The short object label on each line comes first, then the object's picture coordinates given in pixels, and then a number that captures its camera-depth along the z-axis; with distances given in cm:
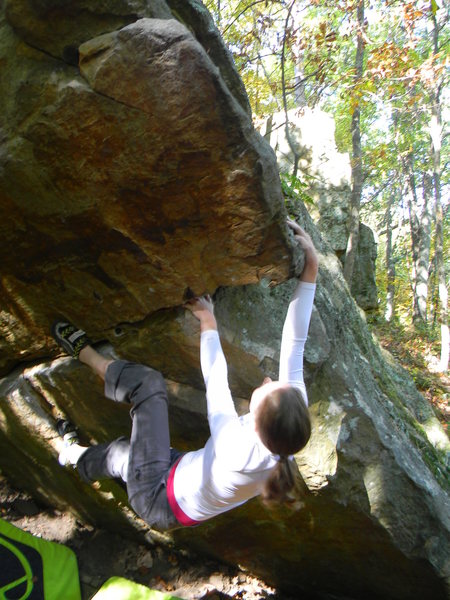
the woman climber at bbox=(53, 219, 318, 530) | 227
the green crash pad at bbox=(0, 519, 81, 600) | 370
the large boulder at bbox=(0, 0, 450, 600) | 223
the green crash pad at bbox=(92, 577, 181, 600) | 356
